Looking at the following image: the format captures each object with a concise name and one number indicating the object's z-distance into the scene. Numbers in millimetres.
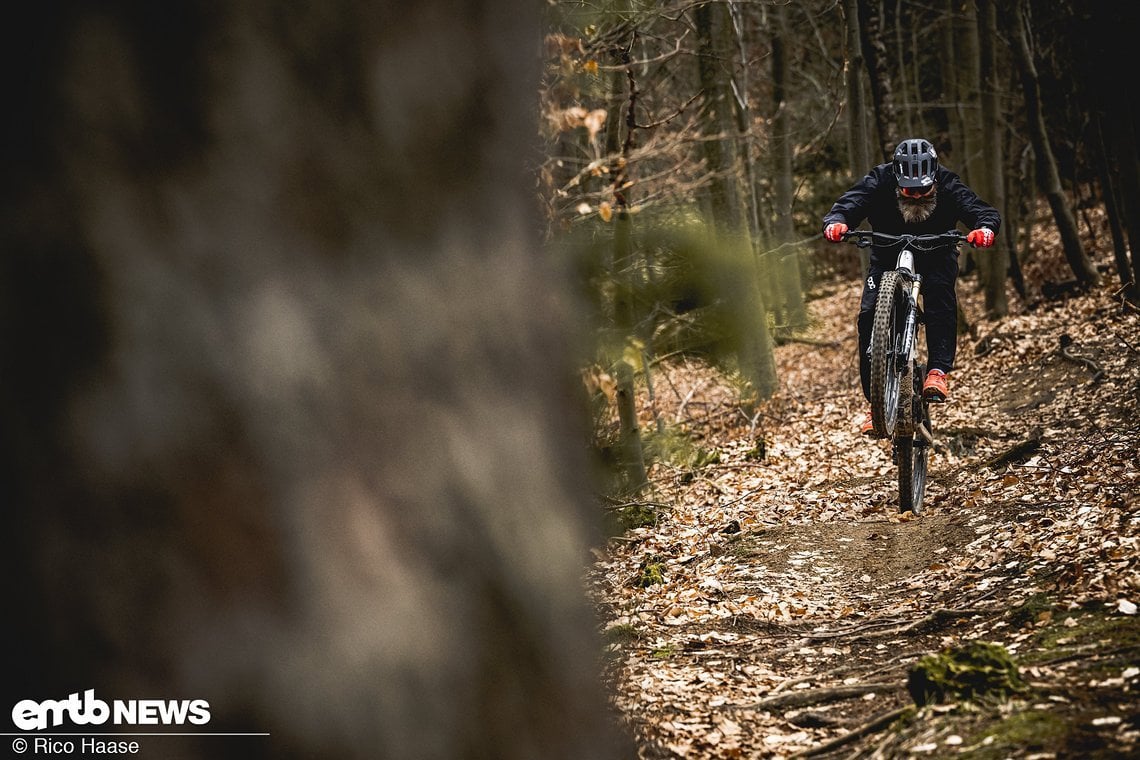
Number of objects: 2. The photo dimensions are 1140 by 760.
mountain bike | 12953
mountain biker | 13602
